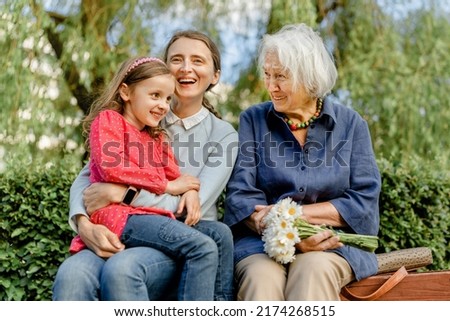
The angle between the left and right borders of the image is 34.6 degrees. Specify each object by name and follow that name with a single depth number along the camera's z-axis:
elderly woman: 3.02
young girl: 2.72
